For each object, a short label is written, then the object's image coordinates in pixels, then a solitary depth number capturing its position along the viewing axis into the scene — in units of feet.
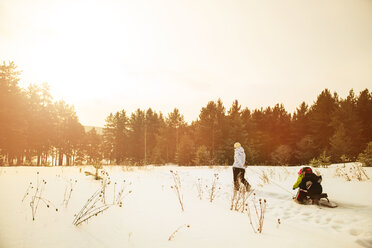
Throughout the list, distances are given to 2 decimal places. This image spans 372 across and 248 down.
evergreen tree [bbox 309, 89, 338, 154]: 102.06
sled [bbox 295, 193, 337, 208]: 18.19
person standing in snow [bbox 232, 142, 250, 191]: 24.78
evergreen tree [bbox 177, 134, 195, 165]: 90.17
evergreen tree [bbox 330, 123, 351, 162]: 80.18
